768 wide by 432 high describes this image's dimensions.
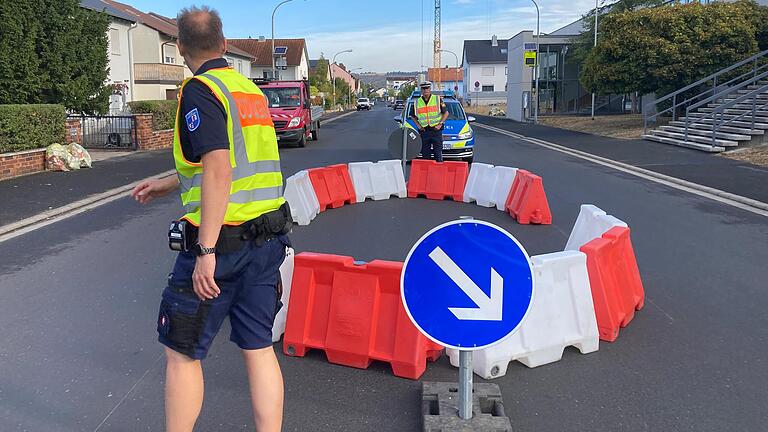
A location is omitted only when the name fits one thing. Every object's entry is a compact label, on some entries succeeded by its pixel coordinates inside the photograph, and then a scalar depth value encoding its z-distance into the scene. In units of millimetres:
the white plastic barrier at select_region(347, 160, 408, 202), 11352
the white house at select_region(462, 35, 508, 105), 102938
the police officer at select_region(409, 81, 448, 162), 12461
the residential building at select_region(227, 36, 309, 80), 76775
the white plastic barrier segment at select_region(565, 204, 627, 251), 5780
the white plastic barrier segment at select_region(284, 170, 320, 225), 9297
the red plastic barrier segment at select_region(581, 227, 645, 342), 4688
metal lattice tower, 134125
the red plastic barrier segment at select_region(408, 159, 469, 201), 11609
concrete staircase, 19000
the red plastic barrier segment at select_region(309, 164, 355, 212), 10453
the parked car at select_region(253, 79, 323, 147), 22719
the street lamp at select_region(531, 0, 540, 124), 40219
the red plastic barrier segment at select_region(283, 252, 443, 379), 4246
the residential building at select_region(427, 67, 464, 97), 137000
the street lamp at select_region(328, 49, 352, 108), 85375
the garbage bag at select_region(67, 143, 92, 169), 15914
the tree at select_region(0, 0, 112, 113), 16250
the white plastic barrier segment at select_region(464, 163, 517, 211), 10594
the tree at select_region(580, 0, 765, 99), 25750
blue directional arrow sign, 3172
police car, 16578
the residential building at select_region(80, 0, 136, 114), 33688
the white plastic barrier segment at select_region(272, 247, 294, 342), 4691
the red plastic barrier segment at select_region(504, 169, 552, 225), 9312
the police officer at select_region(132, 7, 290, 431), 2592
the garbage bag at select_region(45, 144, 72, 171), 15264
